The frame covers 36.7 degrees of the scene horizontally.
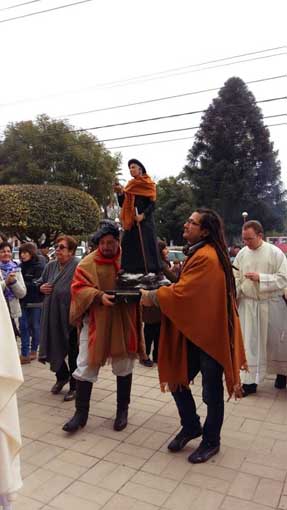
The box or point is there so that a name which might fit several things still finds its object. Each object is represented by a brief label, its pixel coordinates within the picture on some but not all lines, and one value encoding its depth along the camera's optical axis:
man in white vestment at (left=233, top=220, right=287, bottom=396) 4.71
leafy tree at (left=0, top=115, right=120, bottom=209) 24.28
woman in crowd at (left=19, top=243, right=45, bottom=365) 6.37
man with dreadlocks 3.01
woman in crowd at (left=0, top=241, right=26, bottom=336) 5.64
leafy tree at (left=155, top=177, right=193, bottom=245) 38.06
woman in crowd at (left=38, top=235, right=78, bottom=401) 4.66
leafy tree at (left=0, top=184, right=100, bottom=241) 19.17
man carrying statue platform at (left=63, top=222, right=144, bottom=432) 3.67
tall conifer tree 33.09
